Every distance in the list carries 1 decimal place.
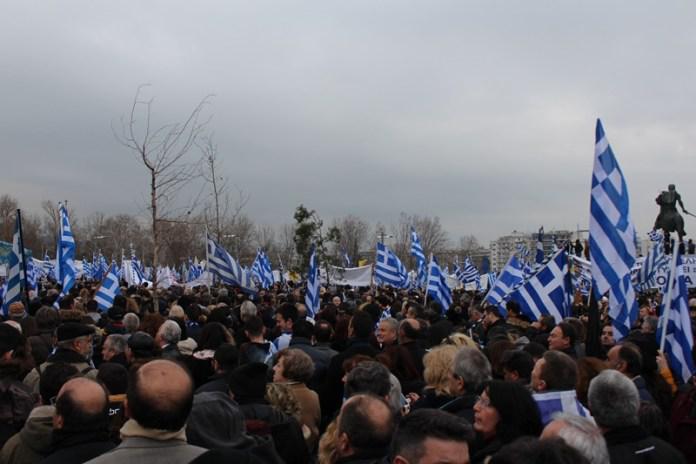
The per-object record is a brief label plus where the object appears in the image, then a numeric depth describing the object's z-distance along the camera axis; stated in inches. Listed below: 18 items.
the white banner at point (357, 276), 1252.5
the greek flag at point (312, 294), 600.1
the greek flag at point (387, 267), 944.3
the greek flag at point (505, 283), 521.3
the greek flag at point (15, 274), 509.7
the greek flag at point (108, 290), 578.9
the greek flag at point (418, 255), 991.9
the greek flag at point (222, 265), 712.4
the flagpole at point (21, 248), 490.4
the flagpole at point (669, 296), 305.5
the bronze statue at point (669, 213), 784.3
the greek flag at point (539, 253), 707.2
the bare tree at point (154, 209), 622.2
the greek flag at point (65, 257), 676.1
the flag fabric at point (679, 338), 305.7
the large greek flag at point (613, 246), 308.3
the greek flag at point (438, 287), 677.3
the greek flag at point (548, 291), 432.1
